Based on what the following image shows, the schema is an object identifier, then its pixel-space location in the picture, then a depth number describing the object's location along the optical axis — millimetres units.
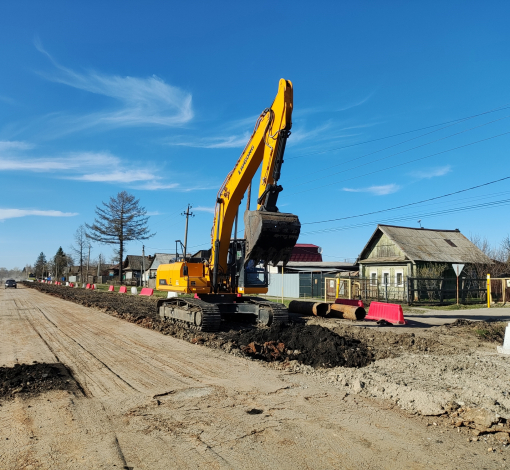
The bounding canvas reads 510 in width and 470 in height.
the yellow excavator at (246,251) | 10391
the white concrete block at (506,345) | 9352
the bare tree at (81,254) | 84688
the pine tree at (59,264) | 110400
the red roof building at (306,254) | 63331
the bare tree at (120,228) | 63094
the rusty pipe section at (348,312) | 16469
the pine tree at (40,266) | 140588
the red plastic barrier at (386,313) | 15656
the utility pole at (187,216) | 47206
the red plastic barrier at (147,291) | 35556
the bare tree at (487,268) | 33875
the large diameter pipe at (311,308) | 17516
